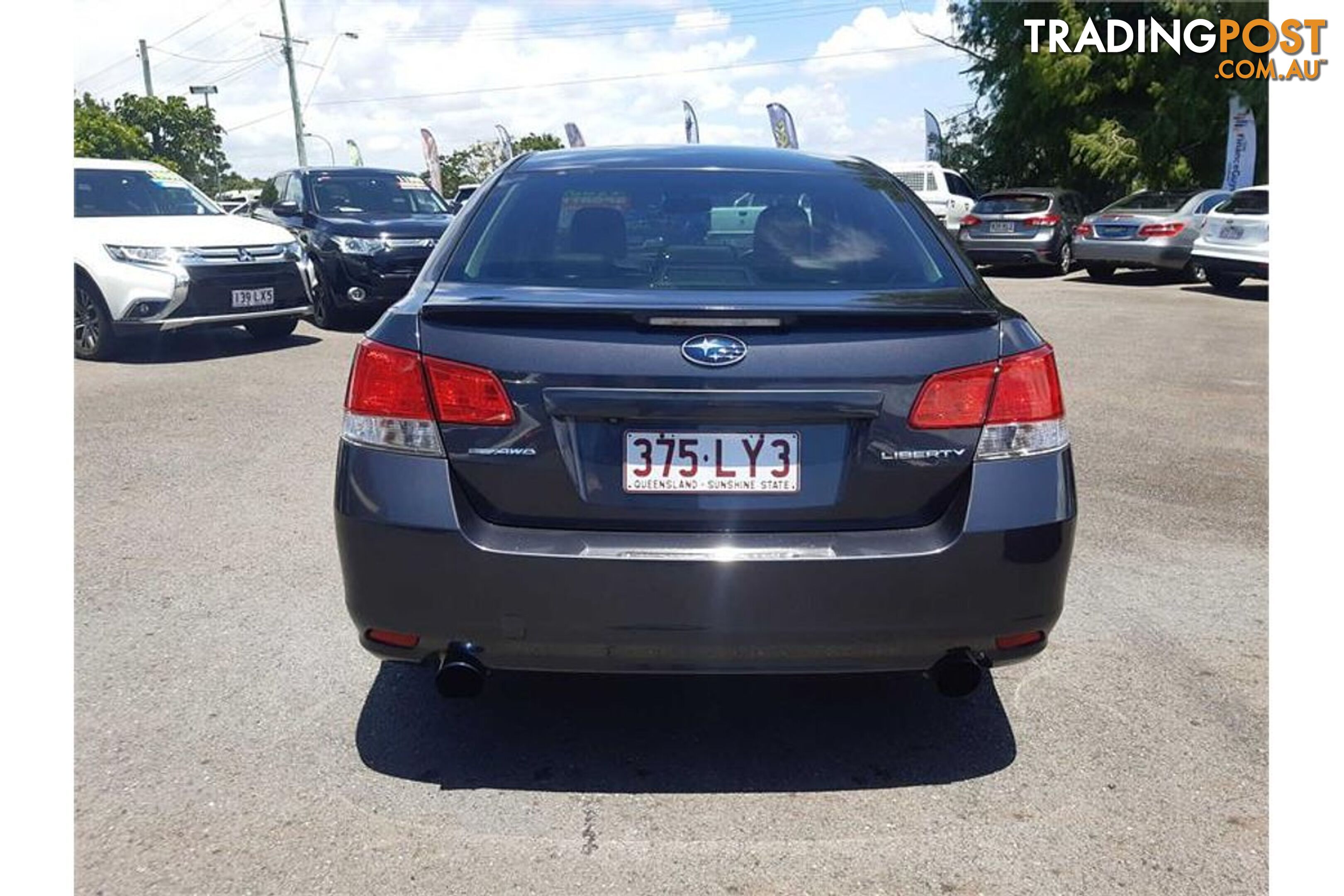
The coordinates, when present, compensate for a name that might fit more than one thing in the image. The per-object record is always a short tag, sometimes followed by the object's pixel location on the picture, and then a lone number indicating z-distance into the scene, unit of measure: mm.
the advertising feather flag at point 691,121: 41156
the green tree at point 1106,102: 24578
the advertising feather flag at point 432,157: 38781
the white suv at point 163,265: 9734
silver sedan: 17922
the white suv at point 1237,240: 15898
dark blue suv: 11680
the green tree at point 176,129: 56938
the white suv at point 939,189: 23250
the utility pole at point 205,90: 51969
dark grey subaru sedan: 2660
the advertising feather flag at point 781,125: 35500
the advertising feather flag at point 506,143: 42969
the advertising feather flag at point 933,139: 31125
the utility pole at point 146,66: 55375
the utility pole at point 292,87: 38344
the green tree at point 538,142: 73562
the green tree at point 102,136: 47844
